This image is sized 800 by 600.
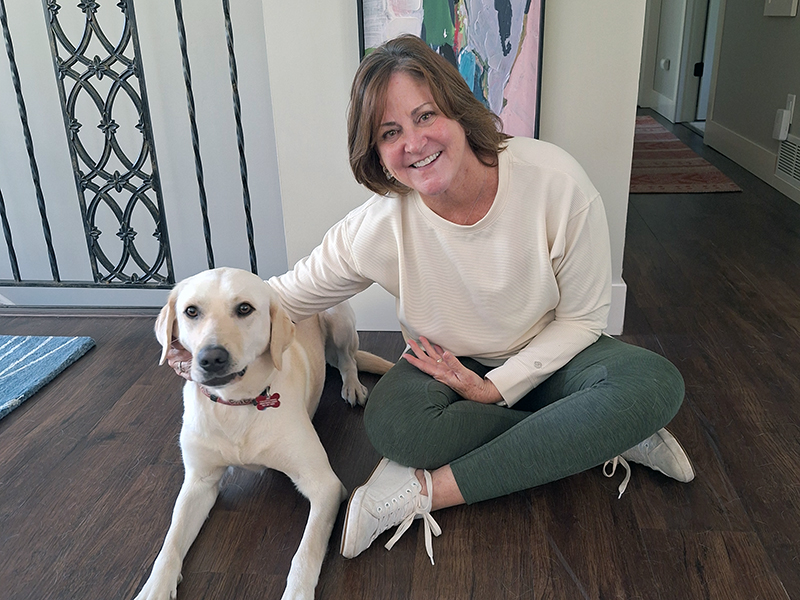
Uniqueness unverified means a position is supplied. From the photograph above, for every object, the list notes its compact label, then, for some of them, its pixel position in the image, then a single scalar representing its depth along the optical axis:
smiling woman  1.36
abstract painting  1.96
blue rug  2.01
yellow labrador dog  1.26
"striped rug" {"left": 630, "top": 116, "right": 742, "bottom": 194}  3.96
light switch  3.61
